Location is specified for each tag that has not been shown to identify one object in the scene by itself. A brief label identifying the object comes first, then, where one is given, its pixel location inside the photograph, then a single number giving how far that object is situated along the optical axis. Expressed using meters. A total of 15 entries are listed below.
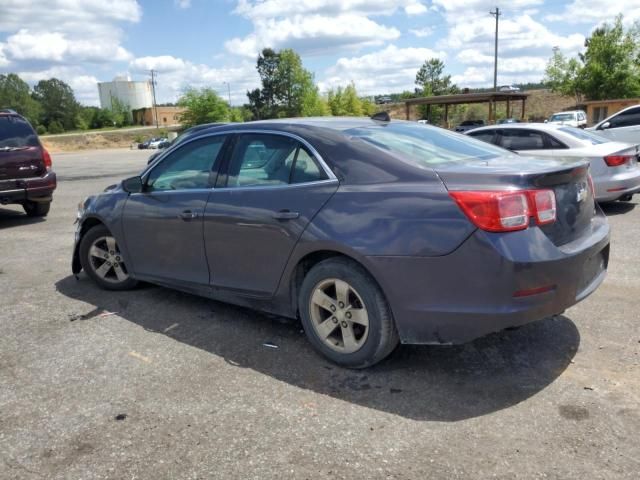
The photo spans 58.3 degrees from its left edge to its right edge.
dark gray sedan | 3.09
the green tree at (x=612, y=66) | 42.94
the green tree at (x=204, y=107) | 80.25
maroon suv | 9.41
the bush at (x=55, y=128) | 117.41
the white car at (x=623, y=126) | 13.82
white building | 146.38
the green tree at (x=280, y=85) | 96.81
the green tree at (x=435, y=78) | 85.06
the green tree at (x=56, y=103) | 123.25
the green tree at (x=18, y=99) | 113.00
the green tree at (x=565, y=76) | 45.56
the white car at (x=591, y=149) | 8.27
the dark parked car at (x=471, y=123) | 41.60
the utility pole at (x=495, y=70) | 55.58
